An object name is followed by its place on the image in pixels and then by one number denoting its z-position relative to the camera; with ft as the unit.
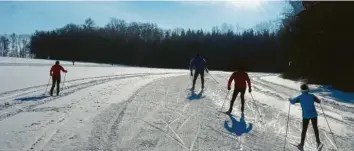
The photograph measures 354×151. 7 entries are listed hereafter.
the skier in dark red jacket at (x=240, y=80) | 45.19
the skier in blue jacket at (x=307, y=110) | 30.96
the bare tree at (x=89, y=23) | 473.67
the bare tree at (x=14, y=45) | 587.84
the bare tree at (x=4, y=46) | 577.02
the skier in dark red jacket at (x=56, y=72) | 64.69
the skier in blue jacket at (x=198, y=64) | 69.97
